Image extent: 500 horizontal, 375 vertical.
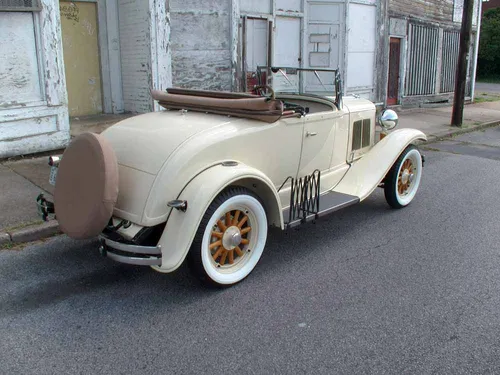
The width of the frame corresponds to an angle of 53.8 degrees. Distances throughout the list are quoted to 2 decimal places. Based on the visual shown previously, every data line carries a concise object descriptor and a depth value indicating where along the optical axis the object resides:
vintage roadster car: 3.46
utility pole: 11.87
